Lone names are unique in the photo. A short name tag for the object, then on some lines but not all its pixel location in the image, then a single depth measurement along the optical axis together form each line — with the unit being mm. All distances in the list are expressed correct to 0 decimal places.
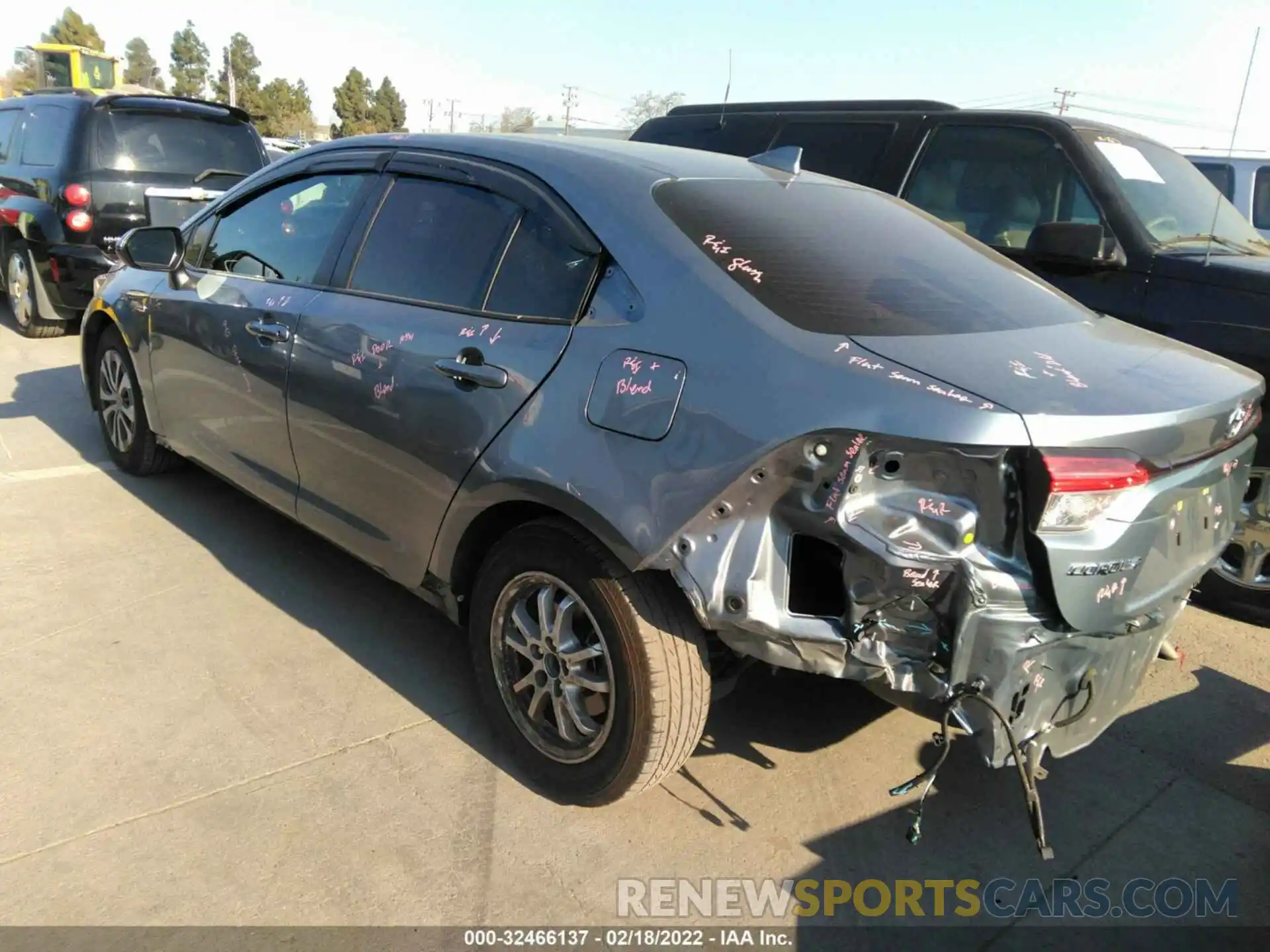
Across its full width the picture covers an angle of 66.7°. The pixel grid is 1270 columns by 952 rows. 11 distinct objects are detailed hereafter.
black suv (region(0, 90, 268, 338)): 7680
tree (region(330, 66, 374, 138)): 77375
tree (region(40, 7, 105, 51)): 76000
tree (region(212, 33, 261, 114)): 71812
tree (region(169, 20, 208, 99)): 83388
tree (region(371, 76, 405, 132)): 79812
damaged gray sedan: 2078
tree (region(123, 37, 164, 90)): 77000
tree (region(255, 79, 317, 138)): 65438
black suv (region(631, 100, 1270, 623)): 3951
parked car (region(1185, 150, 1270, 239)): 8633
